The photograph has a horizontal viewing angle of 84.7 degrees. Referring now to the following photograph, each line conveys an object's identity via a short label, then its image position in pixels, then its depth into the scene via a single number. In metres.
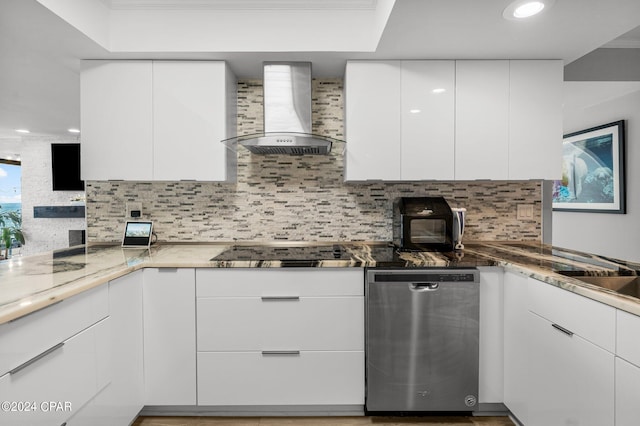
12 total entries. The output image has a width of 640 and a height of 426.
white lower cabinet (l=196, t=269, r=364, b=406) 1.92
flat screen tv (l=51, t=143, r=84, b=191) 5.86
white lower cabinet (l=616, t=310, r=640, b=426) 1.09
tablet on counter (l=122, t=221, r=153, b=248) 2.45
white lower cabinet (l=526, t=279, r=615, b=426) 1.23
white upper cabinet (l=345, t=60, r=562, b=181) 2.26
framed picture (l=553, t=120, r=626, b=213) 3.46
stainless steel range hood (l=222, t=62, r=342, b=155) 2.30
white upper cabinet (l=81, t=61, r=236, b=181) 2.25
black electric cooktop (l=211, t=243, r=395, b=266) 1.95
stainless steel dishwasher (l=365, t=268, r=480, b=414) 1.88
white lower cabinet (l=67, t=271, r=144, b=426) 1.57
